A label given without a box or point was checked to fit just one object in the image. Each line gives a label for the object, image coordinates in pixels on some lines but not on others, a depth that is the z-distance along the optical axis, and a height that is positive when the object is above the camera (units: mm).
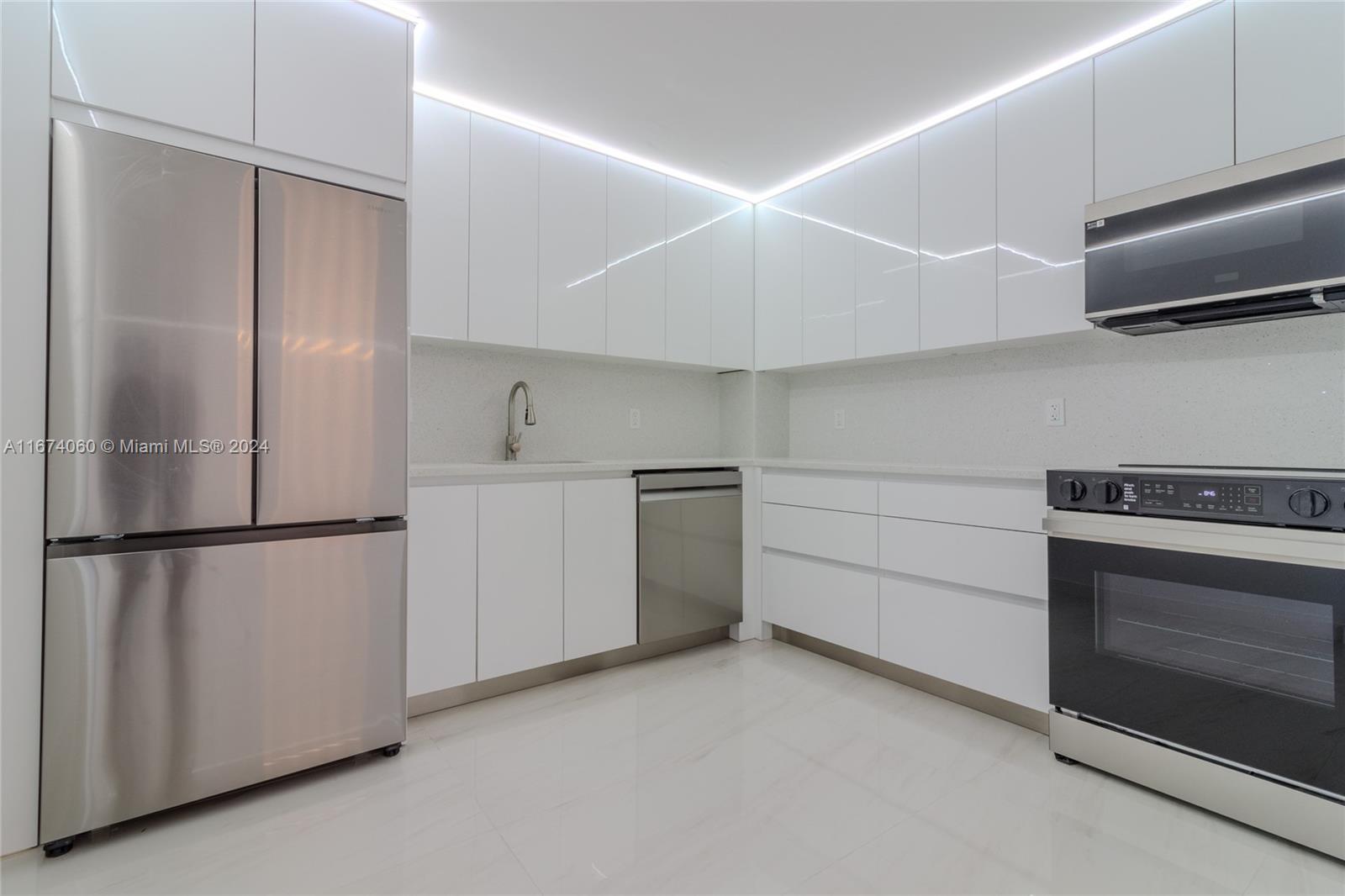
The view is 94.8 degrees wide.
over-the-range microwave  1606 +601
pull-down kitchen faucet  2902 +137
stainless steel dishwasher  2871 -477
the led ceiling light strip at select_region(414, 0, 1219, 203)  2080 +1484
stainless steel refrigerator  1534 -74
